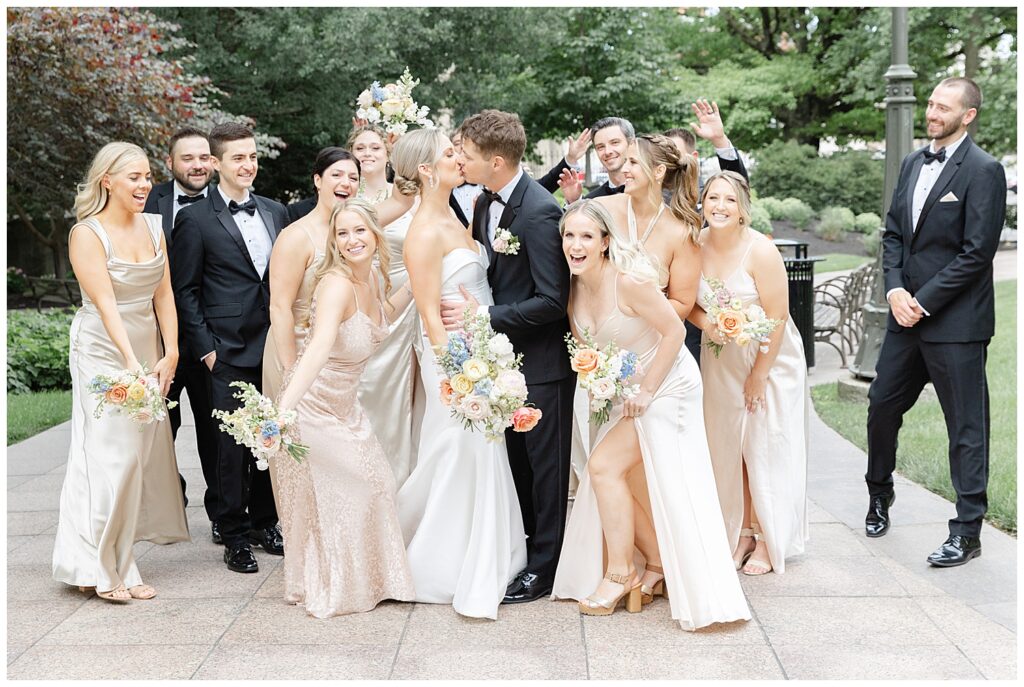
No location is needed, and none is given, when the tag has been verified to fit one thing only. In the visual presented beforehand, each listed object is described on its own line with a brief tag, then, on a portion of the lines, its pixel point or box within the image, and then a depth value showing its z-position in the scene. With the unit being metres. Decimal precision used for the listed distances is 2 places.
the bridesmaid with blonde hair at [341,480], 5.08
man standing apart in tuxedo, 5.73
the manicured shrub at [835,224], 26.97
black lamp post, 10.03
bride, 5.08
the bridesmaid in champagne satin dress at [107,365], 5.36
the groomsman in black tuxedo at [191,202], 6.21
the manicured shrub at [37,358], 12.36
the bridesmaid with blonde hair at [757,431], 5.60
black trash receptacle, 11.69
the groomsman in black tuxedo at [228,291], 5.92
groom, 5.02
